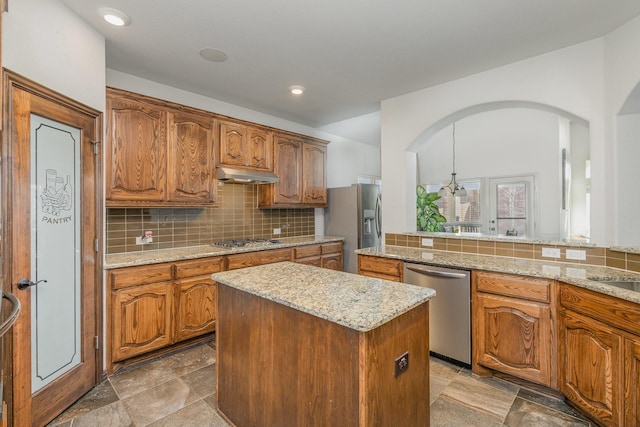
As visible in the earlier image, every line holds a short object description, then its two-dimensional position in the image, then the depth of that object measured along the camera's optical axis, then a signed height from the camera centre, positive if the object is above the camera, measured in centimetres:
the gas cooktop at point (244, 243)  355 -36
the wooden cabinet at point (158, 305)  251 -81
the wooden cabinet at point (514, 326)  217 -84
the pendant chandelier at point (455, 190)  523 +45
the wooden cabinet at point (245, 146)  353 +81
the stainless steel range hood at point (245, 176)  341 +43
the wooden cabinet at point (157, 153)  272 +58
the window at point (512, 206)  564 +12
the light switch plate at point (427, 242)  331 -32
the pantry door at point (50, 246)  176 -21
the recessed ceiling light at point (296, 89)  342 +138
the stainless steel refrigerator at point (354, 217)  466 -7
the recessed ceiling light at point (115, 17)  209 +137
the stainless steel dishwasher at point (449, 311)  252 -82
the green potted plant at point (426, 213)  415 -1
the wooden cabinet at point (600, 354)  166 -84
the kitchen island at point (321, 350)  125 -64
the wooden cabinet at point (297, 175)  412 +54
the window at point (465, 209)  634 +7
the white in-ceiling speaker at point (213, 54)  261 +137
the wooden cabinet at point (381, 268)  296 -55
